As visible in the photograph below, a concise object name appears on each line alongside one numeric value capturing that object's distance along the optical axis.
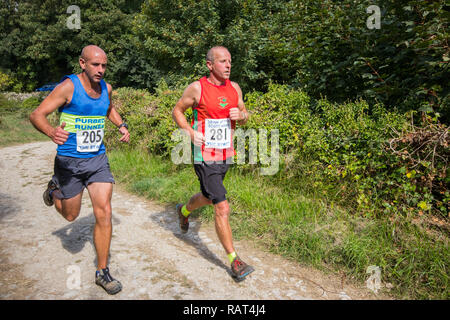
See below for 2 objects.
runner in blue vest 2.99
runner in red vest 3.32
